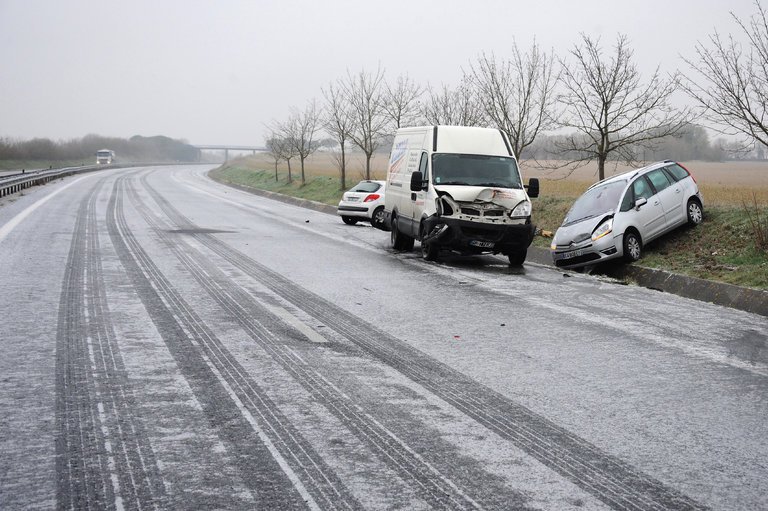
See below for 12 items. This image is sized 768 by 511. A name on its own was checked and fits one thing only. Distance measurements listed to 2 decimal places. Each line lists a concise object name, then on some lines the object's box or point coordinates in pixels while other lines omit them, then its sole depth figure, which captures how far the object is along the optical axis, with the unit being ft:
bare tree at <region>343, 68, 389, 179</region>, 129.59
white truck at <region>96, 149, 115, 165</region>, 372.44
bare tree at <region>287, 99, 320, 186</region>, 169.99
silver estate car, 45.32
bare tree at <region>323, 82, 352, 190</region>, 139.13
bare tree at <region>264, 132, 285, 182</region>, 181.27
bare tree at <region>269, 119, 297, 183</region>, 174.29
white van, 45.78
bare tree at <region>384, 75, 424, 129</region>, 120.47
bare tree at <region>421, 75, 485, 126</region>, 98.17
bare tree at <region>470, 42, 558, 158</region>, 79.20
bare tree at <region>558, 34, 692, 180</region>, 66.59
